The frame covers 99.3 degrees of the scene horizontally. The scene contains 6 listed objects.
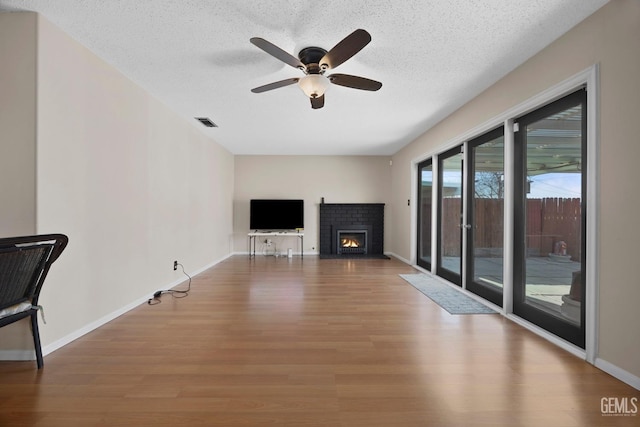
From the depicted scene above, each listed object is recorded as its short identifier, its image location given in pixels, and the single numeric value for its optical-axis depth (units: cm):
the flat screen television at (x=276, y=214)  660
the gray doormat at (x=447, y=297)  294
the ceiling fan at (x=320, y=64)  196
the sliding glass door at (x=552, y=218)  213
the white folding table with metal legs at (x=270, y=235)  649
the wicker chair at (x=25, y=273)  154
